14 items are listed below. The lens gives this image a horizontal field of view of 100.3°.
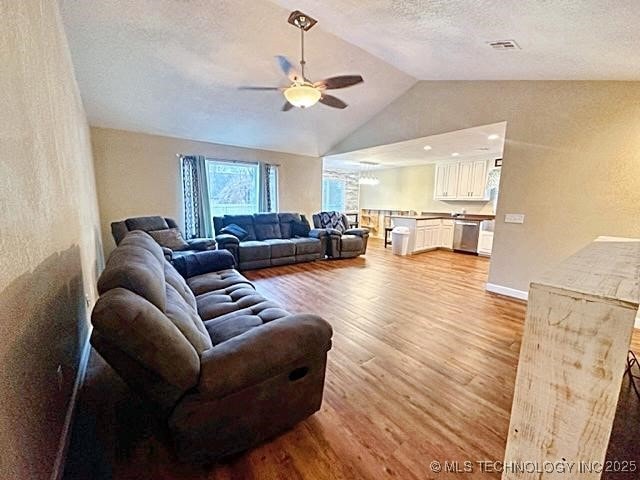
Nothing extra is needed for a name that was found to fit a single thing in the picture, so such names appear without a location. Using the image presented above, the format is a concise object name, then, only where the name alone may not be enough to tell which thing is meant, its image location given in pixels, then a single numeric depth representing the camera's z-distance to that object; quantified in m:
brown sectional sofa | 0.96
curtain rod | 5.20
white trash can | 6.27
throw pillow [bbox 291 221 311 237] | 5.88
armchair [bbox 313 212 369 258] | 5.66
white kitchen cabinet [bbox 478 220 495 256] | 6.16
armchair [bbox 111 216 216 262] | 3.98
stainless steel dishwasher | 6.43
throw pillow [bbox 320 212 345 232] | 6.35
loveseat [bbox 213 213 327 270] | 4.73
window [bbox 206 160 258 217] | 5.74
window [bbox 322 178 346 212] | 9.22
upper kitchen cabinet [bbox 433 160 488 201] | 6.50
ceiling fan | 2.80
